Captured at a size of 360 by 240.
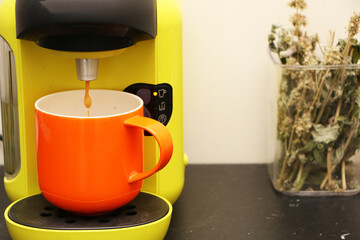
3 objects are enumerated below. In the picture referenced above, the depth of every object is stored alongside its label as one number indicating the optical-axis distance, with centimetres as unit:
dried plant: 90
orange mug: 77
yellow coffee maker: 75
